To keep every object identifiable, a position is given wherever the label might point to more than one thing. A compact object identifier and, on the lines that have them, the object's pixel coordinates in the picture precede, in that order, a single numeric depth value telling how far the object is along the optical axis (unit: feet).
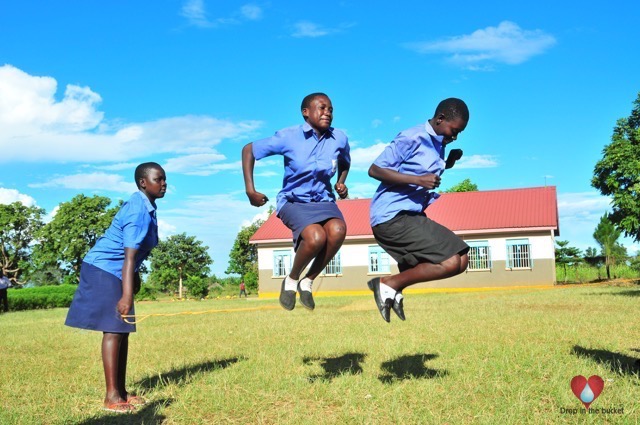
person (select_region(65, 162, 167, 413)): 19.89
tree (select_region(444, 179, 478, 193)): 166.09
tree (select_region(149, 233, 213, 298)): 167.15
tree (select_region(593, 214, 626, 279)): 133.08
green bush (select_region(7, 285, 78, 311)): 108.88
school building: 115.34
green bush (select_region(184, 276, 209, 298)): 138.51
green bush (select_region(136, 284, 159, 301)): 144.25
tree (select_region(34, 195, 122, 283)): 188.34
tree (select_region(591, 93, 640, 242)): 71.82
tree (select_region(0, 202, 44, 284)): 200.03
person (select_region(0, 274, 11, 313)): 84.54
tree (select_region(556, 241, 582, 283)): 134.82
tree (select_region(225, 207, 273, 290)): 169.07
